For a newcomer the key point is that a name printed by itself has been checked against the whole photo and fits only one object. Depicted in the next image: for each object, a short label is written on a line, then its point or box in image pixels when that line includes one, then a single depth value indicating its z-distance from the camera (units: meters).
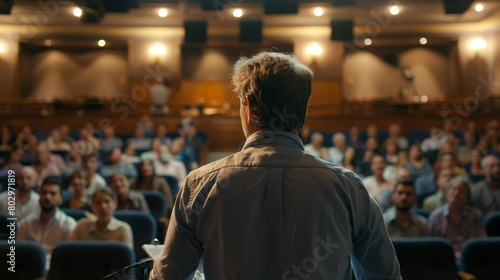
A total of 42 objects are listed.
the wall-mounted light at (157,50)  10.00
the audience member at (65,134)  6.70
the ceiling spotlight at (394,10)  8.27
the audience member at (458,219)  3.20
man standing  0.97
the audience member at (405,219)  3.12
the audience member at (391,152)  5.81
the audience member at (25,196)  3.35
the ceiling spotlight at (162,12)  8.59
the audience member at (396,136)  6.95
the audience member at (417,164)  5.26
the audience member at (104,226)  2.87
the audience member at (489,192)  4.05
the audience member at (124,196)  3.60
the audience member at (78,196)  3.73
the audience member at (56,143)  6.40
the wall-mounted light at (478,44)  9.55
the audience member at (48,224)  3.03
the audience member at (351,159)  5.38
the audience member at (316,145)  6.41
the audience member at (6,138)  7.02
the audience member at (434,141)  6.68
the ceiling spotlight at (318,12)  8.39
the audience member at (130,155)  5.85
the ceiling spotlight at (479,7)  8.10
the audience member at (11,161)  5.02
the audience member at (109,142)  6.77
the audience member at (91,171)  4.23
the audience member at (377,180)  4.55
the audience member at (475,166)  5.21
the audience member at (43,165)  4.75
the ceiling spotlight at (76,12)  8.29
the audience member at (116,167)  5.09
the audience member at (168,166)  5.59
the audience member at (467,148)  6.12
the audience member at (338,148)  6.43
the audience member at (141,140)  6.91
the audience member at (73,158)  5.22
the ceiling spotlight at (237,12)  8.50
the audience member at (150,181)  4.41
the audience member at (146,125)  7.31
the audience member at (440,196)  4.01
